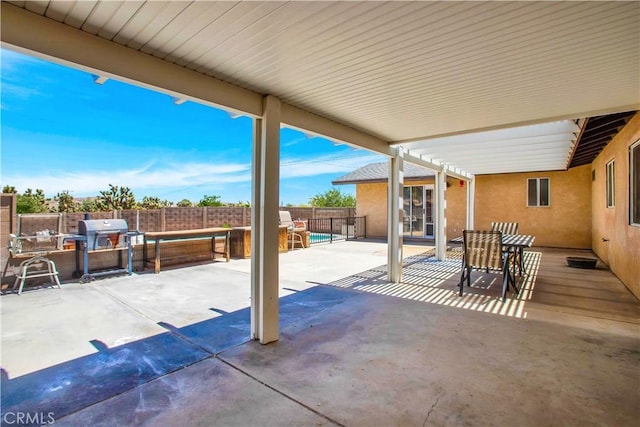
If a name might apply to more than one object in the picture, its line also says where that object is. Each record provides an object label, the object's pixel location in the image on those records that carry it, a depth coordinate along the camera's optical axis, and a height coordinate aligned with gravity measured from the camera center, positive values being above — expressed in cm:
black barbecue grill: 564 -45
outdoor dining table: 515 -48
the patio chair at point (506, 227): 764 -27
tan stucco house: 488 +49
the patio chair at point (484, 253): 495 -61
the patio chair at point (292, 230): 995 -46
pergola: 188 +127
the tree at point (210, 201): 1573 +79
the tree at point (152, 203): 1289 +57
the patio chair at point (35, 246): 500 -51
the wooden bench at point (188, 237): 640 -47
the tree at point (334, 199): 2458 +139
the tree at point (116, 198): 1188 +72
